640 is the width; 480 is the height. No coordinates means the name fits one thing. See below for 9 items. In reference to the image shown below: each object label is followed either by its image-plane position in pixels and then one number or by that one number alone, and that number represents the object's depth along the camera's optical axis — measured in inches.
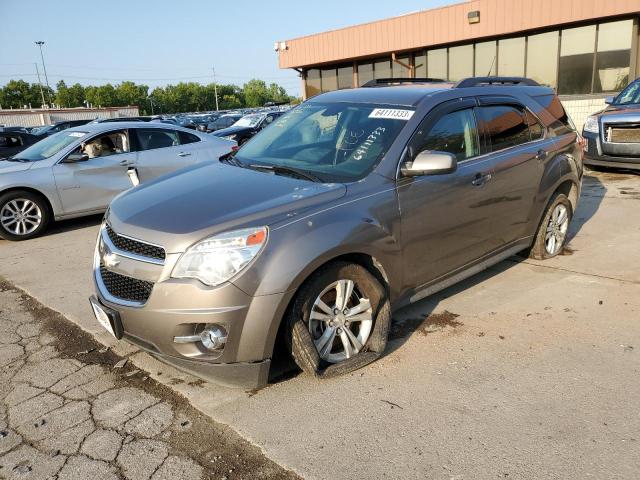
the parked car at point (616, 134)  364.2
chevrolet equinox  113.1
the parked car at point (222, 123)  904.9
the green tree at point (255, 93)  5984.3
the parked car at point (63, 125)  802.0
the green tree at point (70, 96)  4672.7
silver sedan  288.2
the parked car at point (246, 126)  641.6
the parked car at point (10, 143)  461.7
